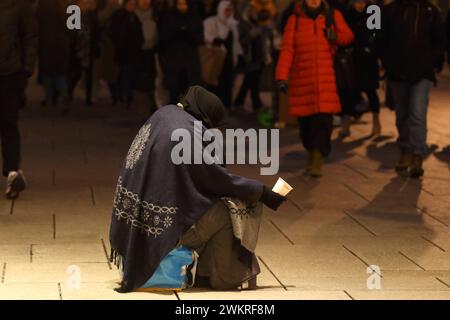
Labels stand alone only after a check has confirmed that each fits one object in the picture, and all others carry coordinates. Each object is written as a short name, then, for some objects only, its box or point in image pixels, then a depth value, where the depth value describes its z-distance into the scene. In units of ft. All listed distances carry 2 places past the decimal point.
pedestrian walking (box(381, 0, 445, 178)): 41.39
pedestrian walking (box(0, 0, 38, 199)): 36.27
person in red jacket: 40.40
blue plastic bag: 25.30
